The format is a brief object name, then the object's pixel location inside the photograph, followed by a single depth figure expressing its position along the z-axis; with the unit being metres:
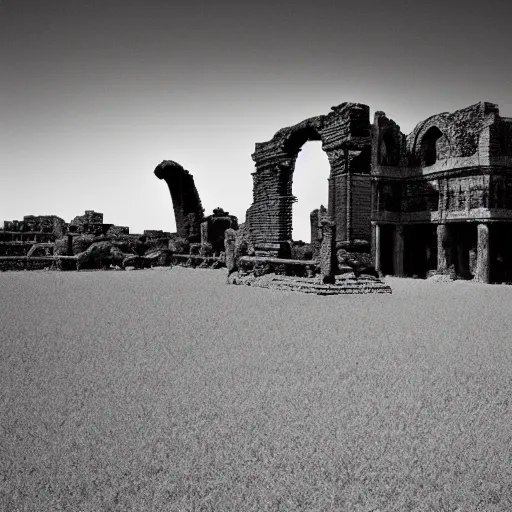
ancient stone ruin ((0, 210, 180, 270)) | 21.00
